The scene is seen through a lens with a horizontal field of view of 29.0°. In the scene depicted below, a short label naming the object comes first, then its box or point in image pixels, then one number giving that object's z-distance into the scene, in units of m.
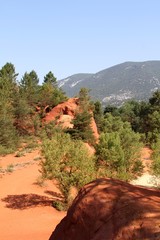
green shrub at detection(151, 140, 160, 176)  23.79
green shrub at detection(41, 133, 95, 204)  20.47
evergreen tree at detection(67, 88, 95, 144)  46.78
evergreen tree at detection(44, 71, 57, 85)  76.19
